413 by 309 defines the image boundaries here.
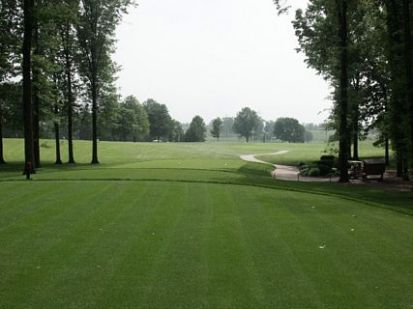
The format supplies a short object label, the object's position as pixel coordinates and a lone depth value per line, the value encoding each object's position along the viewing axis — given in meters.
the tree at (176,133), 168.19
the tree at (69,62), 44.62
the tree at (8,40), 33.62
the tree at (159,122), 157.88
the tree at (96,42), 44.66
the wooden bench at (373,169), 30.36
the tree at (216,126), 193.77
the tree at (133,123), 126.56
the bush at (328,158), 42.58
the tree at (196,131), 171.50
